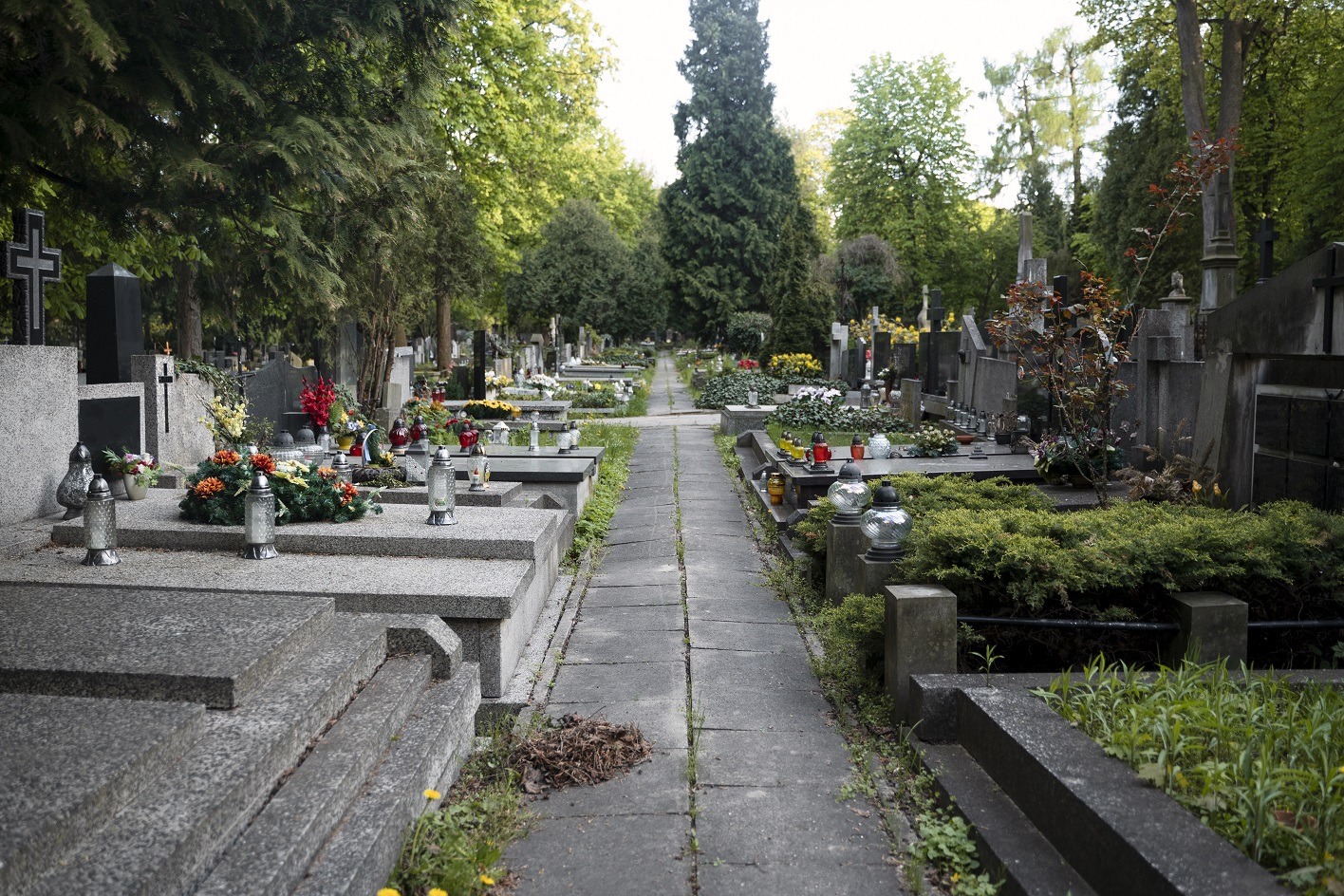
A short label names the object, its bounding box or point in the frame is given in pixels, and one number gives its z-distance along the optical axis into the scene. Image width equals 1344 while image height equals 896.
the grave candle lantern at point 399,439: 10.46
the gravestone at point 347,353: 16.27
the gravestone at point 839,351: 27.70
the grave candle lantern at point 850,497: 7.34
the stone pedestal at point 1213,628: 4.84
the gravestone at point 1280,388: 5.98
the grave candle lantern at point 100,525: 5.91
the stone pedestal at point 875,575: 6.05
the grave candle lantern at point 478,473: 8.62
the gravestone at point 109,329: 9.55
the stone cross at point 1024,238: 16.64
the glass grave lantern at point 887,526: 6.07
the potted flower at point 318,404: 11.17
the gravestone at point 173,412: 9.47
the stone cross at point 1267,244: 11.85
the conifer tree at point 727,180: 46.16
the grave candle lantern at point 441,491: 6.92
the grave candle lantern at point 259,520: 6.17
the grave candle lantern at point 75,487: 7.18
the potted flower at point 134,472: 7.90
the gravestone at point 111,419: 8.60
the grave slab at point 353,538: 6.47
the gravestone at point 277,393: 12.30
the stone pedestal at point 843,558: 7.24
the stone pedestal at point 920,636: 4.88
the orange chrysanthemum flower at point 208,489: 6.80
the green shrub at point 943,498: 7.01
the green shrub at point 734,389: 23.51
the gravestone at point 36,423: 7.25
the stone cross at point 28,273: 8.77
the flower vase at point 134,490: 7.88
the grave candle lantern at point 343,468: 8.46
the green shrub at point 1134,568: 5.00
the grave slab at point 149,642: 3.79
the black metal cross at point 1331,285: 5.77
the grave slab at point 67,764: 2.58
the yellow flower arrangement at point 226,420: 9.66
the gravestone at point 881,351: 24.05
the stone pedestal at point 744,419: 18.53
